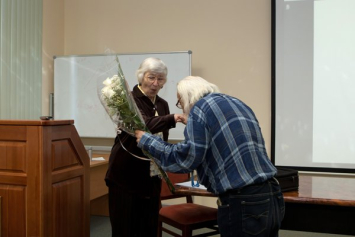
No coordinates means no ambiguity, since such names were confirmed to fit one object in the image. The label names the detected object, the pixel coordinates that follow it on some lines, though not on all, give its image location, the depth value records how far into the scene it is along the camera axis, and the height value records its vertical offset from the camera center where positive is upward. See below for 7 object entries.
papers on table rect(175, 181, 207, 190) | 2.05 -0.41
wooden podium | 1.78 -0.33
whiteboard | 4.14 +0.31
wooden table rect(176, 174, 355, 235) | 1.87 -0.52
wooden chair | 2.43 -0.72
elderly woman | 1.98 -0.32
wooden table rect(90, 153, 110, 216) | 3.54 -0.73
